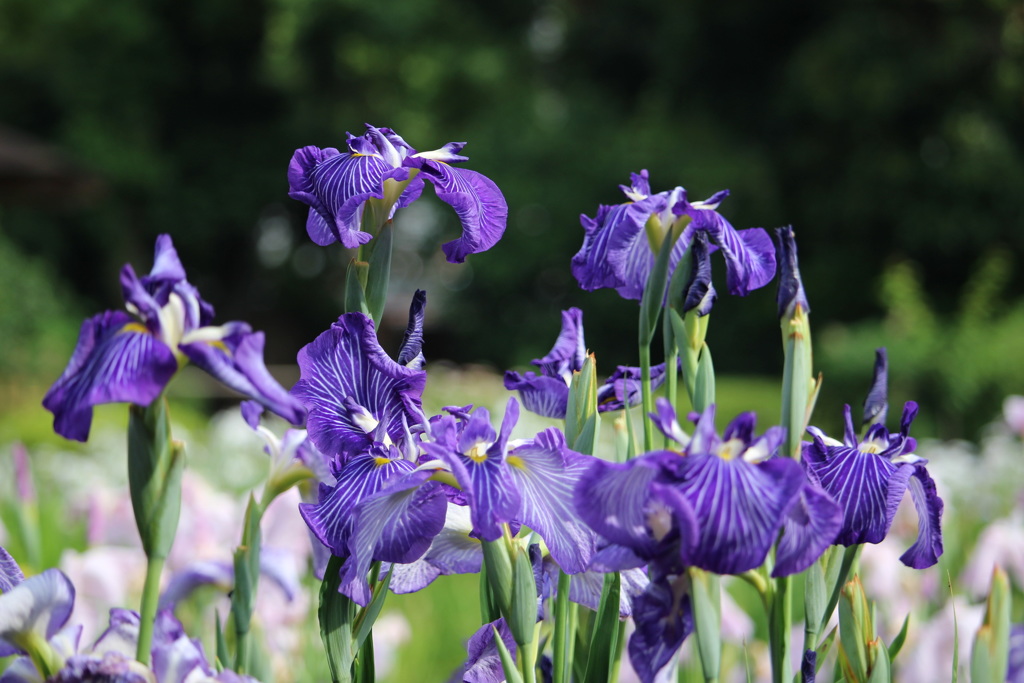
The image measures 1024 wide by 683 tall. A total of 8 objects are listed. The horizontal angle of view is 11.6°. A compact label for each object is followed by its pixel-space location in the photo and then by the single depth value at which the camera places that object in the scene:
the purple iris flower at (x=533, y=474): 3.00
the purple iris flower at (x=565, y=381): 3.22
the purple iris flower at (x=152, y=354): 2.88
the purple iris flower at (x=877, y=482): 3.03
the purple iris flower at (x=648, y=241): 3.12
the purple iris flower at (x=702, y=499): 2.88
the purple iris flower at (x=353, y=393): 3.08
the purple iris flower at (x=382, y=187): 3.09
